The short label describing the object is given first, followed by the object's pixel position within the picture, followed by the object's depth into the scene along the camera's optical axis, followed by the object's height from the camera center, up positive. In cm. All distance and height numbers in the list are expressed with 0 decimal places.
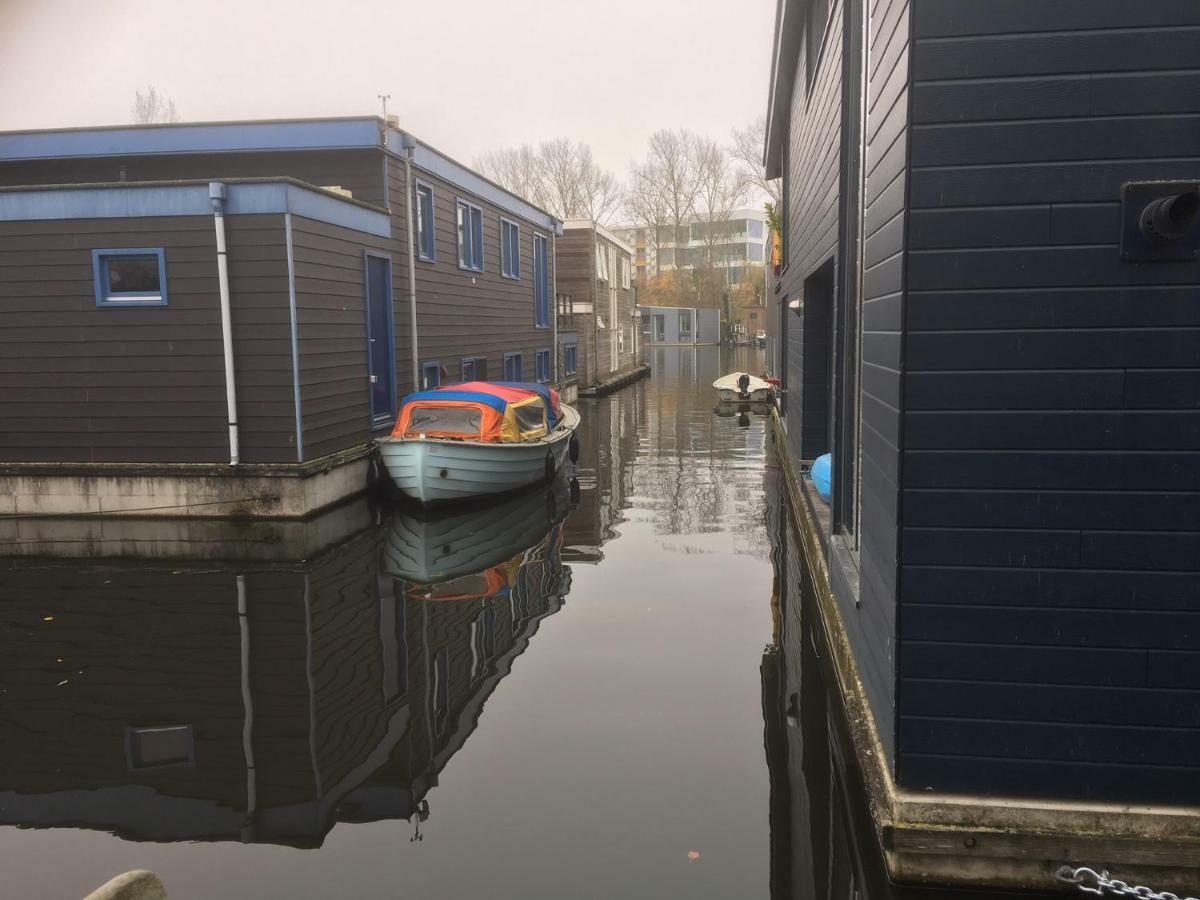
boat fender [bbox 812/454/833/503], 918 -133
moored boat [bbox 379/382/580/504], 1267 -138
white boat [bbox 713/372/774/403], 2825 -147
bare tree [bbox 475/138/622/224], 6656 +1081
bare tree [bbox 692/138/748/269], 7281 +1050
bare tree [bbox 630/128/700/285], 7281 +1110
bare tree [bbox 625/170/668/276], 7356 +989
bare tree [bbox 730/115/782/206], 6100 +1133
